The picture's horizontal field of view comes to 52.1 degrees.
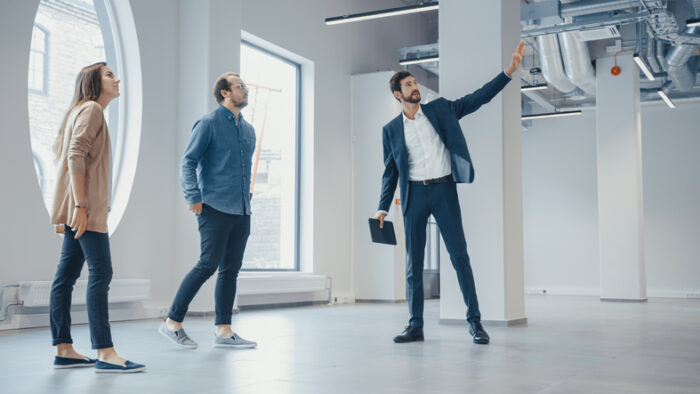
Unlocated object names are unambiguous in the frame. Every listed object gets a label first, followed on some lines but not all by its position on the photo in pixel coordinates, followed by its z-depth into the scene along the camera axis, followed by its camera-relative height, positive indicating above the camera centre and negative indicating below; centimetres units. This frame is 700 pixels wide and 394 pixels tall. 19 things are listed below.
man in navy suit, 391 +31
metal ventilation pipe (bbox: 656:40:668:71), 929 +232
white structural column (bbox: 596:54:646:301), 987 +62
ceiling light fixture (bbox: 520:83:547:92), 1022 +205
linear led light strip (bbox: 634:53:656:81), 846 +198
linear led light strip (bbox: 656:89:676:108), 1027 +194
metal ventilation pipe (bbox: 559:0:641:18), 760 +241
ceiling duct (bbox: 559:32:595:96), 920 +227
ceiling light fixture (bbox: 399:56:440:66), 920 +223
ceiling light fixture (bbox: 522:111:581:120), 1159 +188
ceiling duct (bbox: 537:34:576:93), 932 +226
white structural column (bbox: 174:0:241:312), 621 +142
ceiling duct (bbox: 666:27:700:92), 870 +216
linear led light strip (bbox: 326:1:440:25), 753 +232
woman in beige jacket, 282 +6
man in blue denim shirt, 354 +16
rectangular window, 789 +83
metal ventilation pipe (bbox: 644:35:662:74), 915 +230
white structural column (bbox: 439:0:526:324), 470 +47
